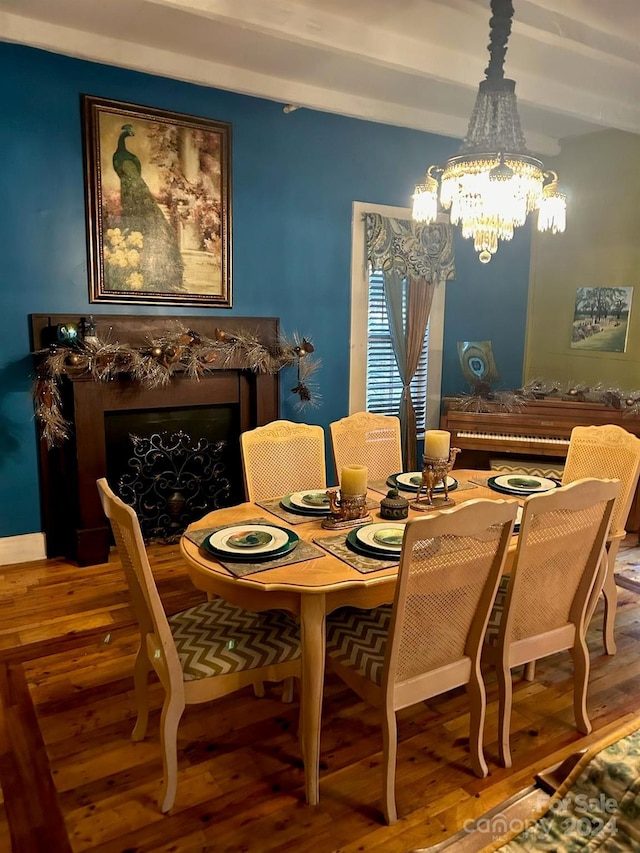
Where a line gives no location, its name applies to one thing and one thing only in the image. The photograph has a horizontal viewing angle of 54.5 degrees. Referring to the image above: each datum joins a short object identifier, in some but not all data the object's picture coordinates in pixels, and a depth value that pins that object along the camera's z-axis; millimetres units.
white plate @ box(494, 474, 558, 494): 2769
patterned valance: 4578
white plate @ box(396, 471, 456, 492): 2803
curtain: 4637
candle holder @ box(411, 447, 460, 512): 2518
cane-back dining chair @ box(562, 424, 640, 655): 2709
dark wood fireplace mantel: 3629
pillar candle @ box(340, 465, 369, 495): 2295
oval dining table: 1866
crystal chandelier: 2424
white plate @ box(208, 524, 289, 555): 2064
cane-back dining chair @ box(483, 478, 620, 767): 2020
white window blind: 4730
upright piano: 4324
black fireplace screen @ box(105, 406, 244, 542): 3922
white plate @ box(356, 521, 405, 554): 2080
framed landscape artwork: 4824
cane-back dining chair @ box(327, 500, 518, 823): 1774
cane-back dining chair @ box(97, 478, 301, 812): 1851
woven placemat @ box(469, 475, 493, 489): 2949
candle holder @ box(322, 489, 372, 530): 2353
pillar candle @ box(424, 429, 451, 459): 2514
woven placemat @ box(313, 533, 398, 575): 1975
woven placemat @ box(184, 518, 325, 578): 1942
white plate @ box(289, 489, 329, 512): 2520
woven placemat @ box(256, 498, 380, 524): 2434
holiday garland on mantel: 3467
